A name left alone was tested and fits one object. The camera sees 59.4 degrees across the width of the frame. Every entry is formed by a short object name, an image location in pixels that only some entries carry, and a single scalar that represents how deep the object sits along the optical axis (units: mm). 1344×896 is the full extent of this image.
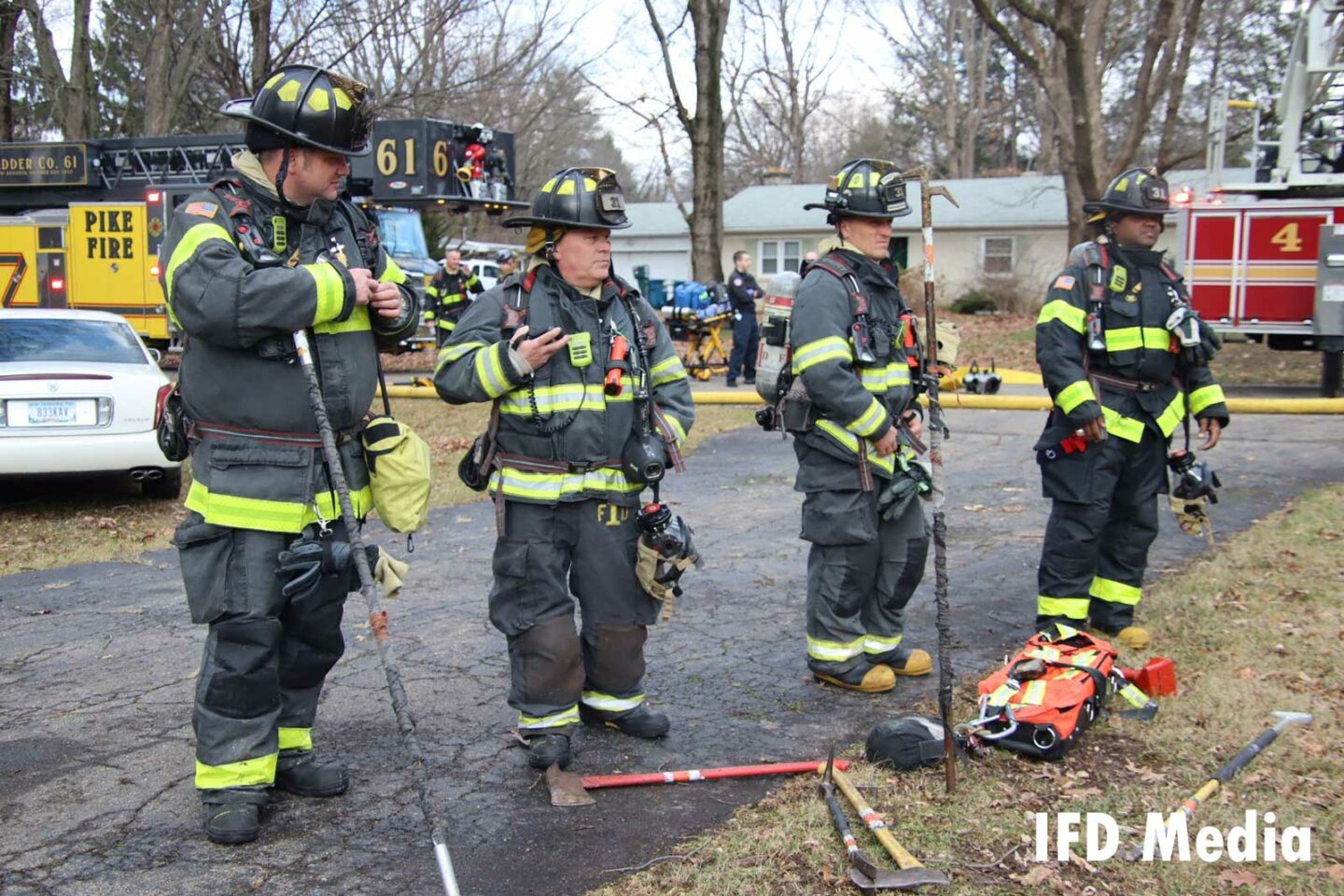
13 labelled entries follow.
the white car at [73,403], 8109
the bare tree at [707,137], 23203
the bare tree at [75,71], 22891
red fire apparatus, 13719
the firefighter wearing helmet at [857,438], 4926
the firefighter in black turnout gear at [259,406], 3600
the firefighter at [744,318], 16391
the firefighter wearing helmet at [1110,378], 5535
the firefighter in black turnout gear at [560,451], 4219
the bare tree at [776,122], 42219
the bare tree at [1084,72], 17391
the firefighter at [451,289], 16703
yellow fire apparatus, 19516
